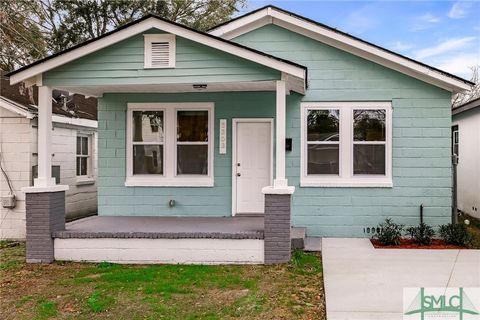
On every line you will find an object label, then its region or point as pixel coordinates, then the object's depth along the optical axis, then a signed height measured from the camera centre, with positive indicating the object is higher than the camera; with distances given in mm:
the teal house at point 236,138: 7141 +445
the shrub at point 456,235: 8000 -1427
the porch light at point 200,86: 7416 +1354
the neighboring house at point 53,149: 9289 +252
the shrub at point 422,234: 8124 -1419
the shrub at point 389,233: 8094 -1406
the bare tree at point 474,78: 23681 +4497
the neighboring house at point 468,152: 11250 +188
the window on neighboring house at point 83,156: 11789 +95
